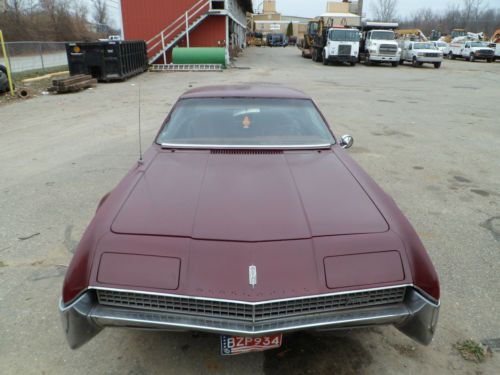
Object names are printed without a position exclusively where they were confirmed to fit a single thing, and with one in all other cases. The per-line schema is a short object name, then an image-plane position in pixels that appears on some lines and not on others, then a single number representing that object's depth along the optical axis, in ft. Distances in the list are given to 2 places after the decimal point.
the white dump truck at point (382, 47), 86.58
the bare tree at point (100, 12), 298.15
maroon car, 6.73
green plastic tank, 71.31
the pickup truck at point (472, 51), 106.63
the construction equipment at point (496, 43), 108.48
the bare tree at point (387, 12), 313.94
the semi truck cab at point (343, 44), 84.28
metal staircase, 75.87
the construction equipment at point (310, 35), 97.84
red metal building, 76.89
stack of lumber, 45.50
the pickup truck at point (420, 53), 85.66
